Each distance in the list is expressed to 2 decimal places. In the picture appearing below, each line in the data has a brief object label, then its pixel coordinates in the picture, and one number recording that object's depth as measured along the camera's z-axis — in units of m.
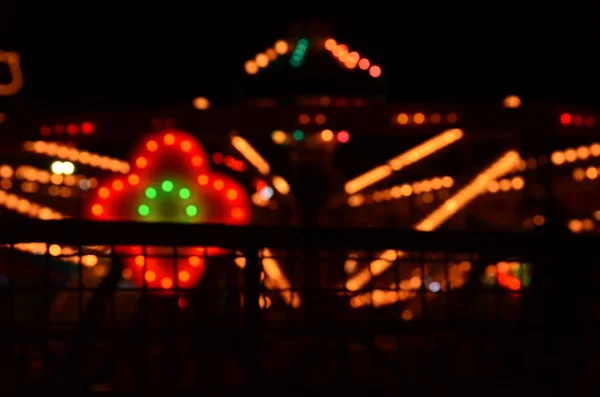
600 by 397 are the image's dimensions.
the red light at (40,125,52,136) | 9.80
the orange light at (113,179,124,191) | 7.97
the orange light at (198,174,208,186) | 7.94
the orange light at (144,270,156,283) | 5.13
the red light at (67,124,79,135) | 9.88
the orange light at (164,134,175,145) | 8.24
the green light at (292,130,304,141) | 10.95
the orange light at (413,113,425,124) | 9.98
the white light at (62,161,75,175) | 11.85
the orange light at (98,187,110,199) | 7.98
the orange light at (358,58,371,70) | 11.17
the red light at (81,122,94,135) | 9.92
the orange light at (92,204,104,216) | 7.88
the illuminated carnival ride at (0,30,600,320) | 6.92
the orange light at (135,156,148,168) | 8.08
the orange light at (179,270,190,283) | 5.14
